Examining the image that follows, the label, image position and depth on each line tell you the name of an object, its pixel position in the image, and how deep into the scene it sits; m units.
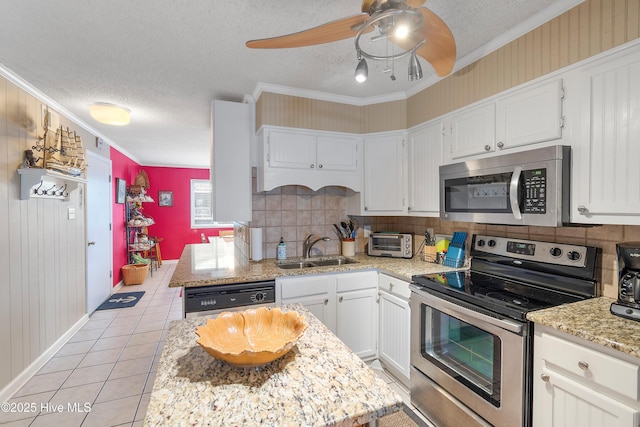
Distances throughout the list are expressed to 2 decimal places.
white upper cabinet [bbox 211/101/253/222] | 2.62
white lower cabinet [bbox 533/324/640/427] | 1.07
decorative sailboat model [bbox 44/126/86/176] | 2.52
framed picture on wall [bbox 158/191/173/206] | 6.69
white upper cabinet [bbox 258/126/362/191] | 2.52
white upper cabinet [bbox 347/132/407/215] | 2.69
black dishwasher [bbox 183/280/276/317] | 1.98
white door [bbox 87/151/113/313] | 3.82
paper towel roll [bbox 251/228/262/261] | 2.60
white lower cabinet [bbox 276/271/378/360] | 2.25
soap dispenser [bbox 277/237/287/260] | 2.71
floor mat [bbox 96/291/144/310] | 4.14
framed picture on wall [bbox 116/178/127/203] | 5.00
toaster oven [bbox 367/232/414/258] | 2.71
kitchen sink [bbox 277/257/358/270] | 2.61
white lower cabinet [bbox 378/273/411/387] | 2.16
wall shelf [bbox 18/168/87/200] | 2.33
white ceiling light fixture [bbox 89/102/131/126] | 2.85
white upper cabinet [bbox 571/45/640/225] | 1.29
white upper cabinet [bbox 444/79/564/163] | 1.59
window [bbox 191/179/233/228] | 7.04
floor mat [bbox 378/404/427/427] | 1.88
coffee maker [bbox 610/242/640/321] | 1.27
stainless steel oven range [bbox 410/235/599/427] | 1.42
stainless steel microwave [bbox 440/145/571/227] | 1.52
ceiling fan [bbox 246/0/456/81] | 1.12
